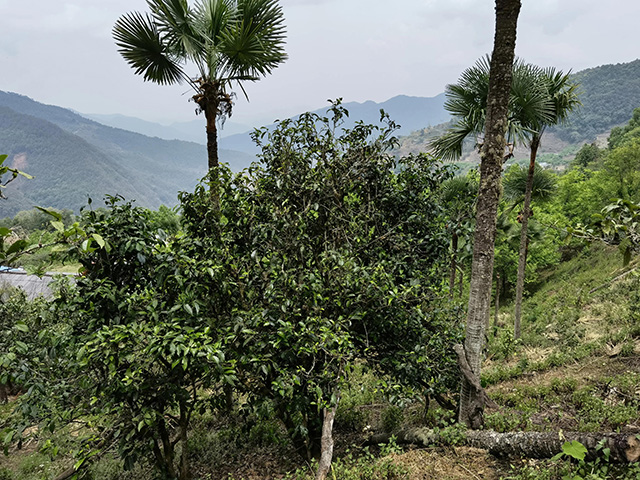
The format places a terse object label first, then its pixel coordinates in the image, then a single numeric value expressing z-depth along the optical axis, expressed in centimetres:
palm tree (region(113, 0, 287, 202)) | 748
